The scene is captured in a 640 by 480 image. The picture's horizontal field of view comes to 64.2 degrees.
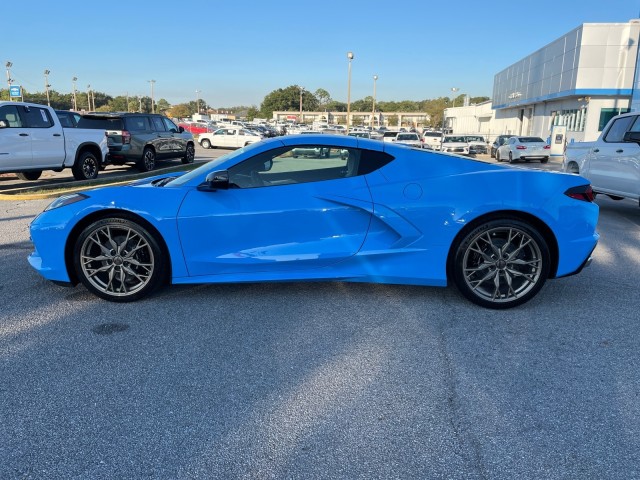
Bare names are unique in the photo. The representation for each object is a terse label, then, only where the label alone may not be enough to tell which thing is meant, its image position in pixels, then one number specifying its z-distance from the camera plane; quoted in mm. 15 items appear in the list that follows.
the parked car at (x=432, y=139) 34650
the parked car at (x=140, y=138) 14672
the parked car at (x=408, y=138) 28984
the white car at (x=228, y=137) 32188
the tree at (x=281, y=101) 149000
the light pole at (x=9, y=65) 56450
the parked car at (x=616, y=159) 7980
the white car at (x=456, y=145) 30469
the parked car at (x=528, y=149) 24312
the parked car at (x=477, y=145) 30031
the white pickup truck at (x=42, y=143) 10438
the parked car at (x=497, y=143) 28206
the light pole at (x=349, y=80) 40625
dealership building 31609
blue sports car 4148
